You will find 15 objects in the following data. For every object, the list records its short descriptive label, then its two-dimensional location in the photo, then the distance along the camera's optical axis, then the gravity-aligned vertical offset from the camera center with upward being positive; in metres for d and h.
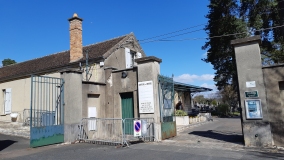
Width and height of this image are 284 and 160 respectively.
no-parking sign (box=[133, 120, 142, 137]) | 8.84 -0.94
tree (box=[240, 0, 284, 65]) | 18.59 +6.85
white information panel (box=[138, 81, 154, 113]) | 9.77 +0.35
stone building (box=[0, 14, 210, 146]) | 9.80 +1.17
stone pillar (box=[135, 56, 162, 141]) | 9.62 +1.36
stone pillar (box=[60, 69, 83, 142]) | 9.59 +0.18
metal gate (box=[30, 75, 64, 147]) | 8.63 -0.81
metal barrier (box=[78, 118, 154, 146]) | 9.33 -1.18
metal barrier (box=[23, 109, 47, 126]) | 15.35 -0.54
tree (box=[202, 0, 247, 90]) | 19.61 +6.25
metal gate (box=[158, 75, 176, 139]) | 10.06 -0.07
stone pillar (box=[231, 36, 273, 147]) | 7.66 +0.64
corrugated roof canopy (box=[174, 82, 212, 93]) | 17.75 +1.40
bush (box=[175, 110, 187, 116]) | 16.09 -0.71
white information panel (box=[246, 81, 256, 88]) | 7.97 +0.62
